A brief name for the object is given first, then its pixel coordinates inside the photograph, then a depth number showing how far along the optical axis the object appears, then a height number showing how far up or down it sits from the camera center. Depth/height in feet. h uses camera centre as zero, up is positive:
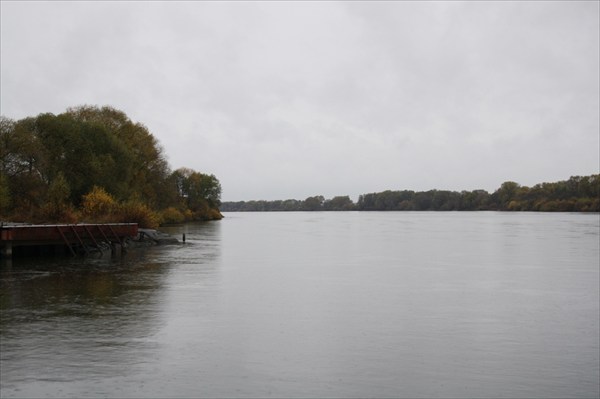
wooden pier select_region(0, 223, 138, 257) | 105.70 -4.43
